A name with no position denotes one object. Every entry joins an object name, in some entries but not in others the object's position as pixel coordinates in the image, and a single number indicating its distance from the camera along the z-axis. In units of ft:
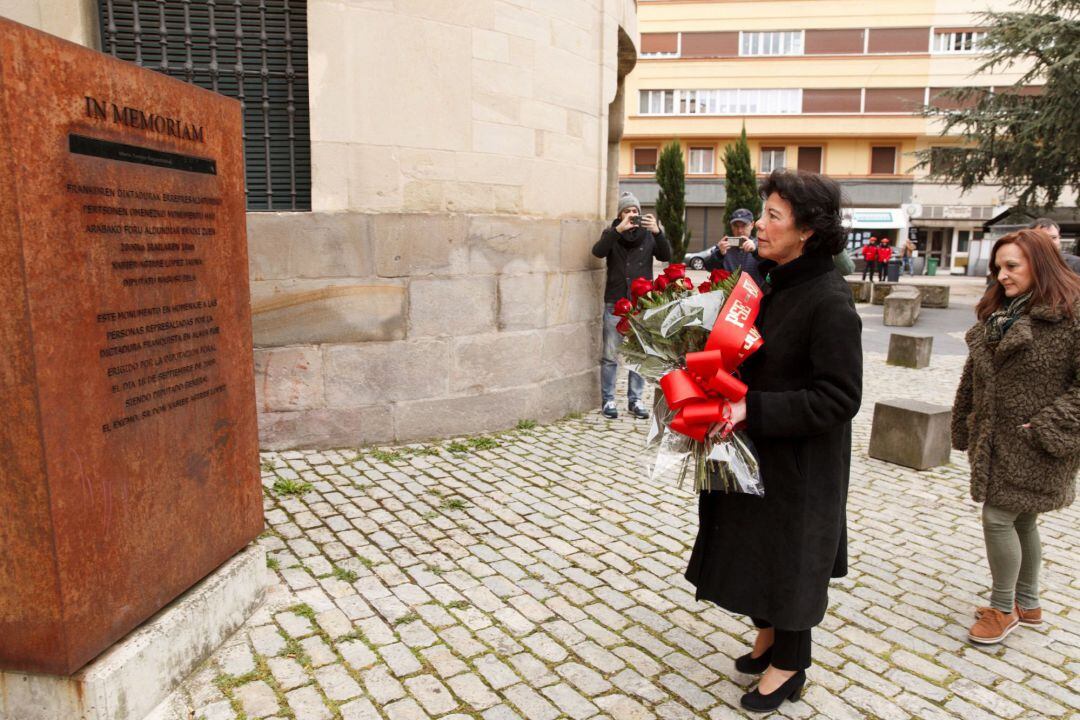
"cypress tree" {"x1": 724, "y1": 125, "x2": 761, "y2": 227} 114.73
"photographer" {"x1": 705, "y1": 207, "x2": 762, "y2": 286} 24.94
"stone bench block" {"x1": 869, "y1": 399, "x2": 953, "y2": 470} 20.30
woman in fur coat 10.66
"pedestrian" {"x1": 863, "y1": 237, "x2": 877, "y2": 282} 92.94
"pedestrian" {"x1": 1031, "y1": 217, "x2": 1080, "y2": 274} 21.12
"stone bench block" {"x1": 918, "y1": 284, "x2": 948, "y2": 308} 64.64
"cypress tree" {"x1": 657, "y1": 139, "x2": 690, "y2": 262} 109.19
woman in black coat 8.39
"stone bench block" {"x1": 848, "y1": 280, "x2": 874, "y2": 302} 68.39
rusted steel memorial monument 7.47
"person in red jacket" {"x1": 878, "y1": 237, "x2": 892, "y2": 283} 95.45
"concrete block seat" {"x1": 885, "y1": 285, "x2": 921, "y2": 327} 52.21
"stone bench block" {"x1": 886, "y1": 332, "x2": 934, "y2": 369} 35.91
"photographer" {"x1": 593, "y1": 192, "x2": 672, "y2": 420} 23.91
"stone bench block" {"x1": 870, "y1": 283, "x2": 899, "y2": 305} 66.43
